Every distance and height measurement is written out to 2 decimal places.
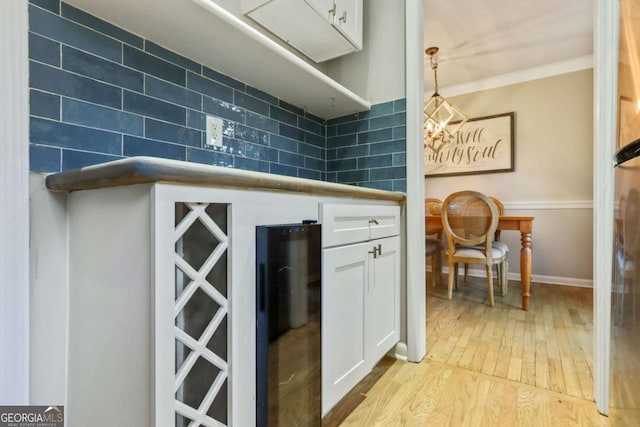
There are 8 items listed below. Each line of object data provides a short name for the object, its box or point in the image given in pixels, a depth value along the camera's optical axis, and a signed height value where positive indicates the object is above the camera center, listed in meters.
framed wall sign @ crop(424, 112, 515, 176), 3.47 +0.77
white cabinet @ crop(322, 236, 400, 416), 1.10 -0.42
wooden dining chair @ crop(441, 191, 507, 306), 2.52 -0.14
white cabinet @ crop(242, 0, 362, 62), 1.39 +0.95
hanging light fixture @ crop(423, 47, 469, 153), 2.86 +0.87
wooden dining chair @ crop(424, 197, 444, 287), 2.82 -0.34
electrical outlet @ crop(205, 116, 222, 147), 1.30 +0.35
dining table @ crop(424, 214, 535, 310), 2.47 -0.28
